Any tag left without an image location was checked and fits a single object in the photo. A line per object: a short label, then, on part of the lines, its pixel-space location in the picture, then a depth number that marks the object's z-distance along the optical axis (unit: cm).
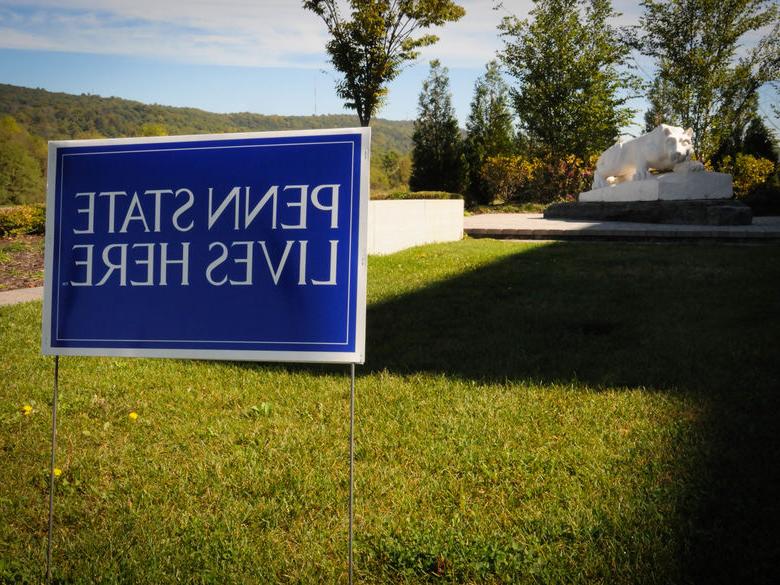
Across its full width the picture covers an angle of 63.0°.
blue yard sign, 195
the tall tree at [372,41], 2316
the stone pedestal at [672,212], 1388
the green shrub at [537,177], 2933
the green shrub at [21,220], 1295
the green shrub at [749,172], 2384
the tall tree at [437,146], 3247
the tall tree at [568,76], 2922
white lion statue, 1530
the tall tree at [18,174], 5472
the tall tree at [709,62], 2727
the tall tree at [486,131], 3250
